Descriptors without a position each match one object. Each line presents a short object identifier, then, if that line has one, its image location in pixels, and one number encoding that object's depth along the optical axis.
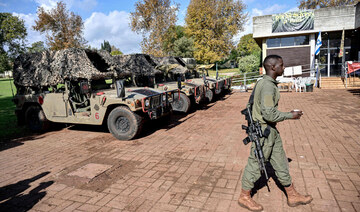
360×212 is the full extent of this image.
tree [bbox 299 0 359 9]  27.97
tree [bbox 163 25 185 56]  20.66
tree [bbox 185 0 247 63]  21.09
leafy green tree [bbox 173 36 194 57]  30.94
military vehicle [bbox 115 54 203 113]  8.26
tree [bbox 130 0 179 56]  19.78
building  17.20
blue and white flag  16.22
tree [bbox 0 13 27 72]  29.16
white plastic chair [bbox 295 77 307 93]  14.00
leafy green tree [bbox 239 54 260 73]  21.09
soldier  2.77
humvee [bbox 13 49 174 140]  5.89
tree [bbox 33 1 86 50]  23.86
